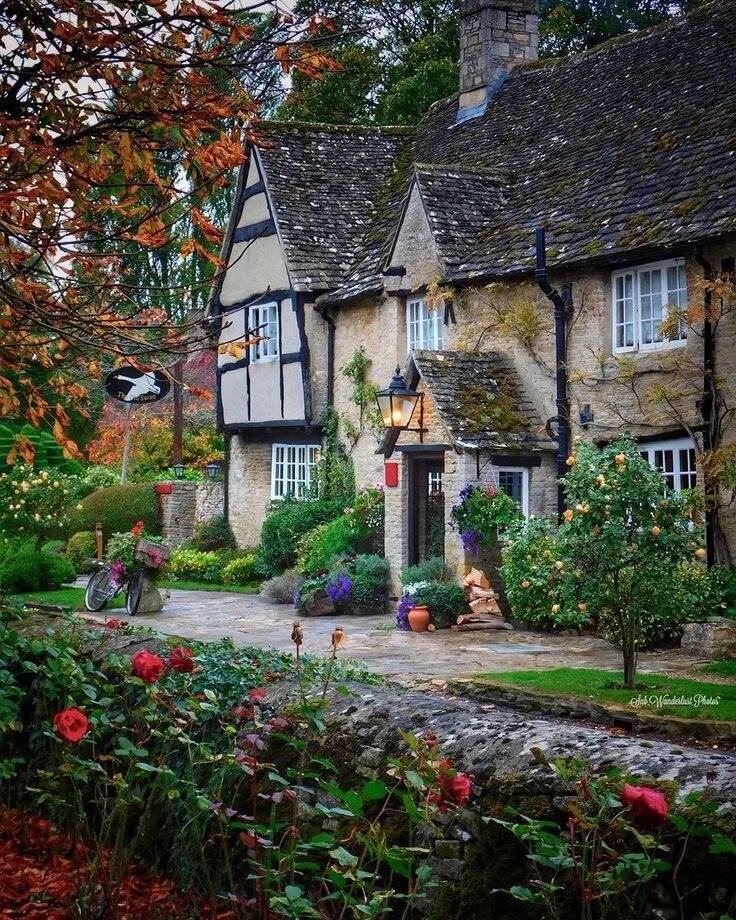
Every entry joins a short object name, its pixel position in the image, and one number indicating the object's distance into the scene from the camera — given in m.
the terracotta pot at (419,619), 16.73
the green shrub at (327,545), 20.62
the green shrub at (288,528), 22.47
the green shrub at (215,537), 26.31
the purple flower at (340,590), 19.06
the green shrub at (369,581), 19.03
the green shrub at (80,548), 28.30
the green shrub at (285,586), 20.81
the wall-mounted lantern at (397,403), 18.22
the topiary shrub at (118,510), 29.14
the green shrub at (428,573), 17.73
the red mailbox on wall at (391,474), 18.94
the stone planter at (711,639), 13.21
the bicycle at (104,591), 18.56
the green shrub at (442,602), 16.91
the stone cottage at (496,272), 16.91
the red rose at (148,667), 4.46
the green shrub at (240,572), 24.02
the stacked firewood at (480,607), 16.67
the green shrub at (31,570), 21.25
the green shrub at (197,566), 24.92
